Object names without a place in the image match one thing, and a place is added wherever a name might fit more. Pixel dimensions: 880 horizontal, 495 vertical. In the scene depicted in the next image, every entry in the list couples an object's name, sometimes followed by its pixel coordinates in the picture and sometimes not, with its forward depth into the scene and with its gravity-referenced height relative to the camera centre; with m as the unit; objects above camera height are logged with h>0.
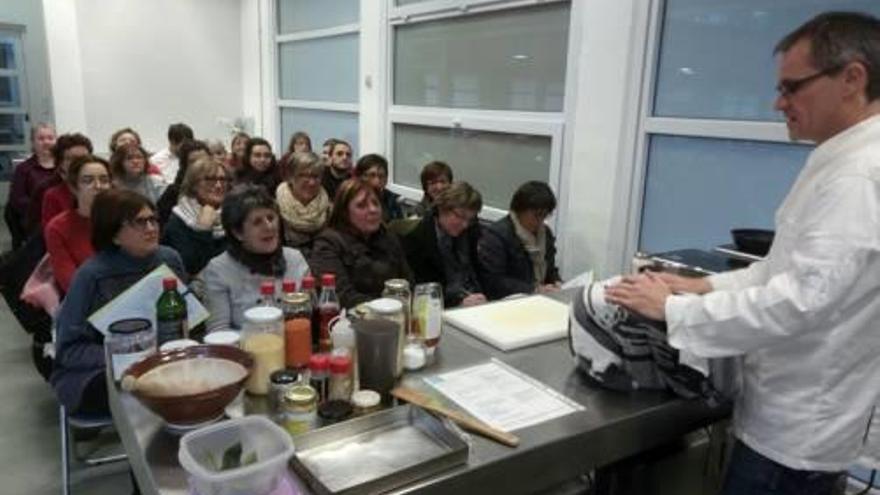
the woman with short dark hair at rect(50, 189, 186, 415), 1.73 -0.54
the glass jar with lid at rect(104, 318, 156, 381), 1.29 -0.51
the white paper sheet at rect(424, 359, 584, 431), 1.20 -0.58
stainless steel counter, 1.03 -0.60
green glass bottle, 1.43 -0.49
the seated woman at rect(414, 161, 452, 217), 3.32 -0.35
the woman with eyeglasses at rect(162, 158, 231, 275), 2.74 -0.53
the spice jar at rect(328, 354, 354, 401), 1.19 -0.52
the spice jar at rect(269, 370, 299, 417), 1.13 -0.51
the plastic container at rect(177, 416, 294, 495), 0.89 -0.54
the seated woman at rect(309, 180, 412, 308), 2.24 -0.51
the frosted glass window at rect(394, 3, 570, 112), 3.14 +0.32
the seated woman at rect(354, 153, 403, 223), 3.44 -0.35
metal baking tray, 0.97 -0.58
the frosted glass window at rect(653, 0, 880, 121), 2.22 +0.27
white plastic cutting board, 1.58 -0.56
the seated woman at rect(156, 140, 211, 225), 3.40 -0.42
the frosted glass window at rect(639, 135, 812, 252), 2.29 -0.25
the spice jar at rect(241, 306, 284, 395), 1.21 -0.47
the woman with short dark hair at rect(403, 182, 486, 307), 2.76 -0.59
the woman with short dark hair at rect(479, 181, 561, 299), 2.79 -0.61
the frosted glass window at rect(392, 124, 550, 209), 3.32 -0.25
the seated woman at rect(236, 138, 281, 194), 4.07 -0.39
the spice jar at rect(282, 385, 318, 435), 1.10 -0.54
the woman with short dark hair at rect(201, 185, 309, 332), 1.86 -0.49
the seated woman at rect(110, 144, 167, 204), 3.46 -0.36
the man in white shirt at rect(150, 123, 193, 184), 4.66 -0.40
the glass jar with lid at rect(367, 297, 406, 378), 1.31 -0.44
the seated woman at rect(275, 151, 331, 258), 3.12 -0.48
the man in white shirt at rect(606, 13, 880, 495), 1.00 -0.31
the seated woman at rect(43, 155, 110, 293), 2.30 -0.50
